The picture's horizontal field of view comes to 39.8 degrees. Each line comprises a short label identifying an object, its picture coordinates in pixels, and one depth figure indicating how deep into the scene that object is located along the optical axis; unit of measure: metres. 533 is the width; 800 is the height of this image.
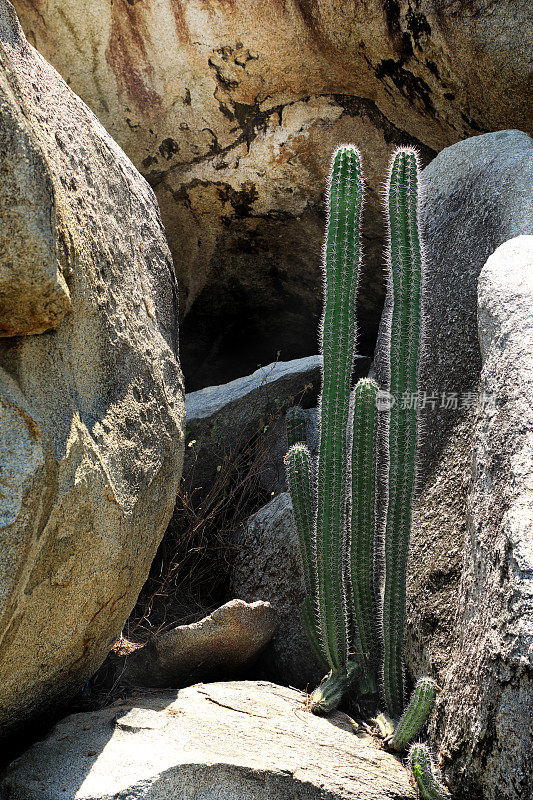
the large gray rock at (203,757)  1.97
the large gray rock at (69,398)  1.77
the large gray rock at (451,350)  2.48
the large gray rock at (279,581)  2.97
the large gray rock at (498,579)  1.81
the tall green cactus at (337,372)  2.59
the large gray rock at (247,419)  3.84
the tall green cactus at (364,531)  2.62
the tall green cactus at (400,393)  2.49
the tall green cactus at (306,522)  2.81
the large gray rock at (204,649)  2.63
